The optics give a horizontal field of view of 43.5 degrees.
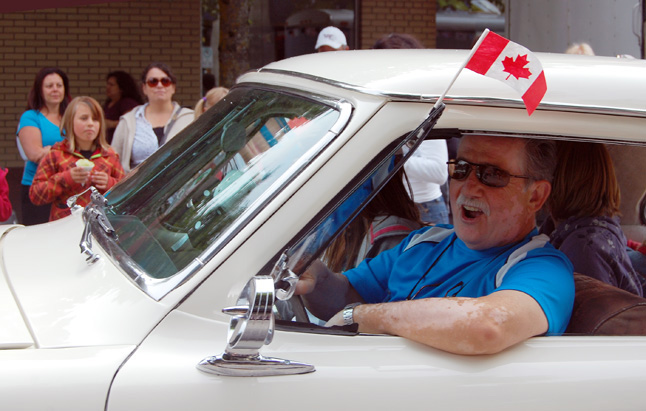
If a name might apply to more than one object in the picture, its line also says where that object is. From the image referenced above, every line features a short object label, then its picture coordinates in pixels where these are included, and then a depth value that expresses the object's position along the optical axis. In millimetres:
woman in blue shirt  6094
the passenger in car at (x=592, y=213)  2596
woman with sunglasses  5992
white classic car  1667
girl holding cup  4812
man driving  1819
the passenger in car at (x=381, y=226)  2949
